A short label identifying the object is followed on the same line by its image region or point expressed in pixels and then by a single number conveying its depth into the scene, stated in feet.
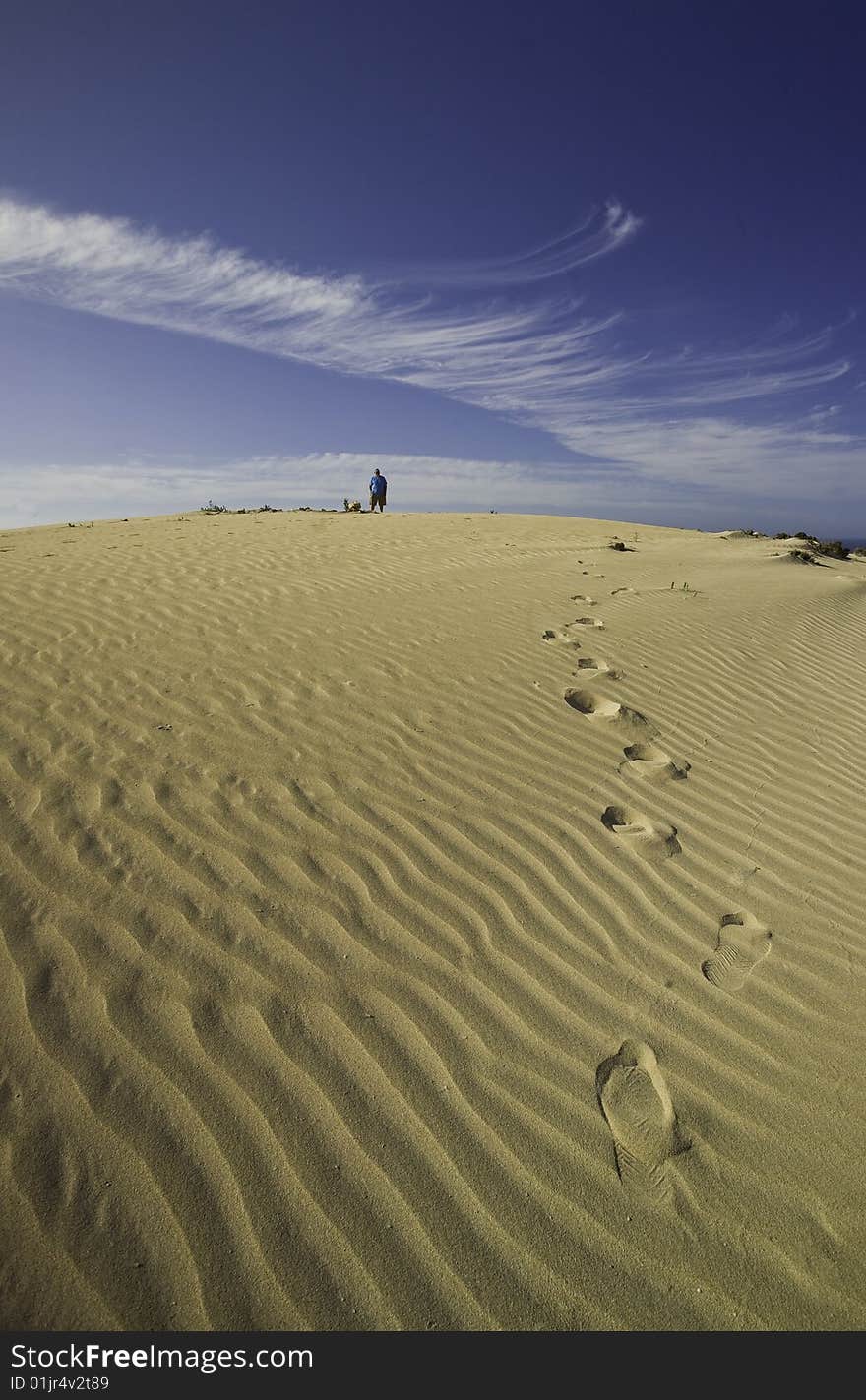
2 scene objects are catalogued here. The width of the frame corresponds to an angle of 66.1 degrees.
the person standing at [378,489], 65.87
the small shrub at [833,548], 54.60
